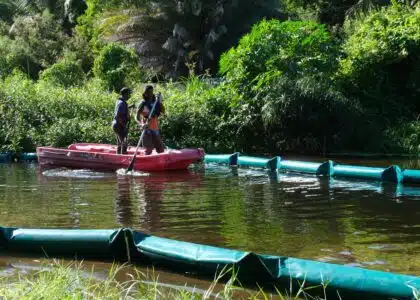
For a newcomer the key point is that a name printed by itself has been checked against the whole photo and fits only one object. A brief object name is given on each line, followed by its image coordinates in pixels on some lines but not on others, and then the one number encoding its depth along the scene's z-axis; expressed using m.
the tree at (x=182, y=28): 28.34
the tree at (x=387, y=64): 18.91
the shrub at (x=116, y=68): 24.02
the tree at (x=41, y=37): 32.34
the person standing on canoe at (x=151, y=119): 13.51
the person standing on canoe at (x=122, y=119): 13.94
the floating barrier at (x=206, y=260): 4.93
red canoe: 13.48
